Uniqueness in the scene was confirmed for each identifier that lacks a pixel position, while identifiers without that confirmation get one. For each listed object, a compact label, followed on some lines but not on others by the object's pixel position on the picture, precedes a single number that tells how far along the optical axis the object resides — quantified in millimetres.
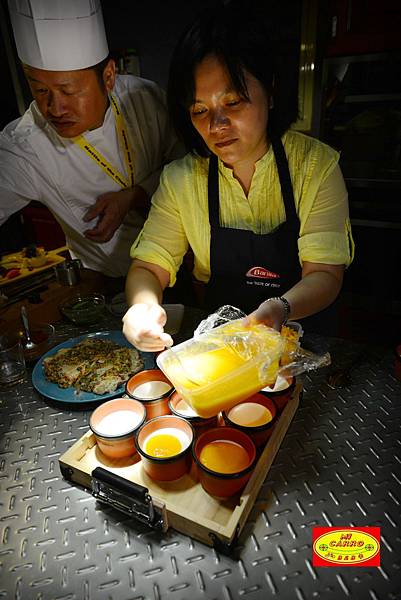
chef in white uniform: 1515
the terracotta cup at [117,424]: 987
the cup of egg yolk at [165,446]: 922
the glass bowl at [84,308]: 1669
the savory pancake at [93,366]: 1294
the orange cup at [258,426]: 979
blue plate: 1243
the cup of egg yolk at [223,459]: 874
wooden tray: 840
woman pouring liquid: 1197
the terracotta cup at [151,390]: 1084
